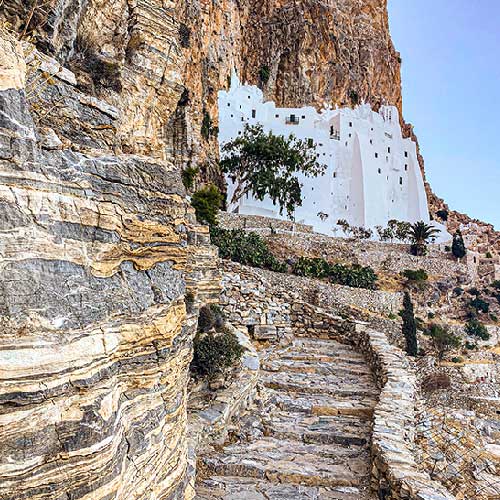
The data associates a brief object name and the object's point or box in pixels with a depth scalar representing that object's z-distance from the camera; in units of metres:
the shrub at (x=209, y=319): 7.86
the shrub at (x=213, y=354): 6.66
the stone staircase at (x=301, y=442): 4.74
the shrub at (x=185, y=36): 19.03
